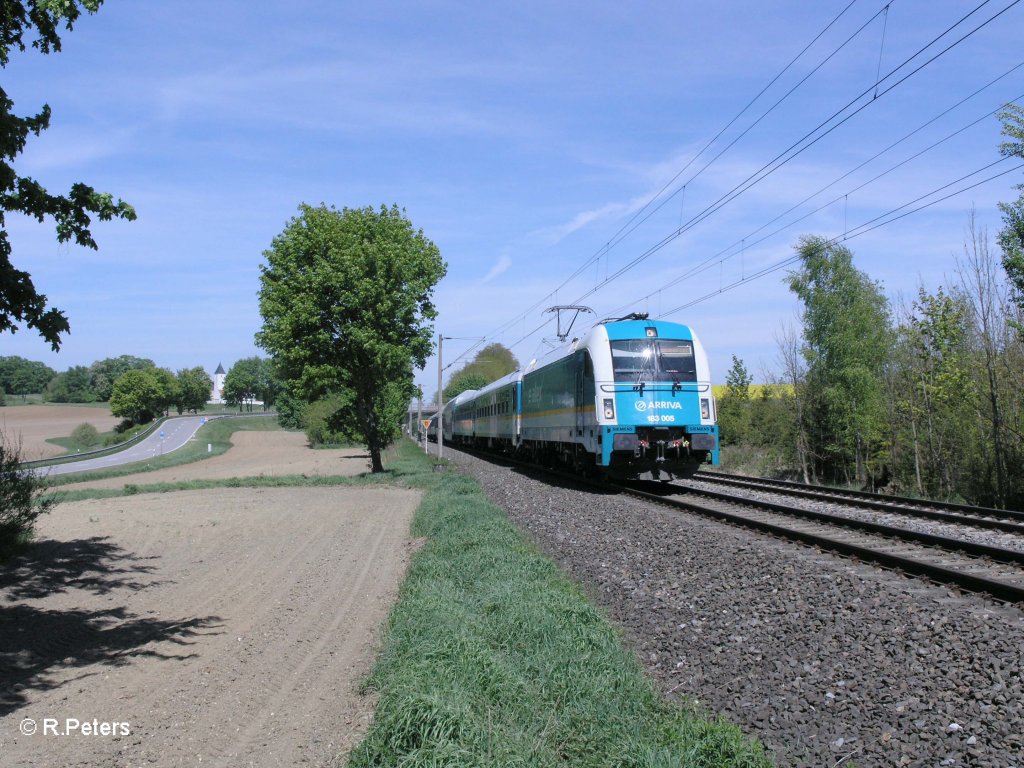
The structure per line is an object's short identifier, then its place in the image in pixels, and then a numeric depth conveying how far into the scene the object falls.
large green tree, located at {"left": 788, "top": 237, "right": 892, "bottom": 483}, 25.44
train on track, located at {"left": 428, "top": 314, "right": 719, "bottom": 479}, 16.81
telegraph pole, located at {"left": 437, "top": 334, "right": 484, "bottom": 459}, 33.03
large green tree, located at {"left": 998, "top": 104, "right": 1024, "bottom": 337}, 16.11
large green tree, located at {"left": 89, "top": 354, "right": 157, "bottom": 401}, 164.25
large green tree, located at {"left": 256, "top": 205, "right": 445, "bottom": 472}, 25.62
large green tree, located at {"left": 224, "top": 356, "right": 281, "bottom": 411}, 175.12
